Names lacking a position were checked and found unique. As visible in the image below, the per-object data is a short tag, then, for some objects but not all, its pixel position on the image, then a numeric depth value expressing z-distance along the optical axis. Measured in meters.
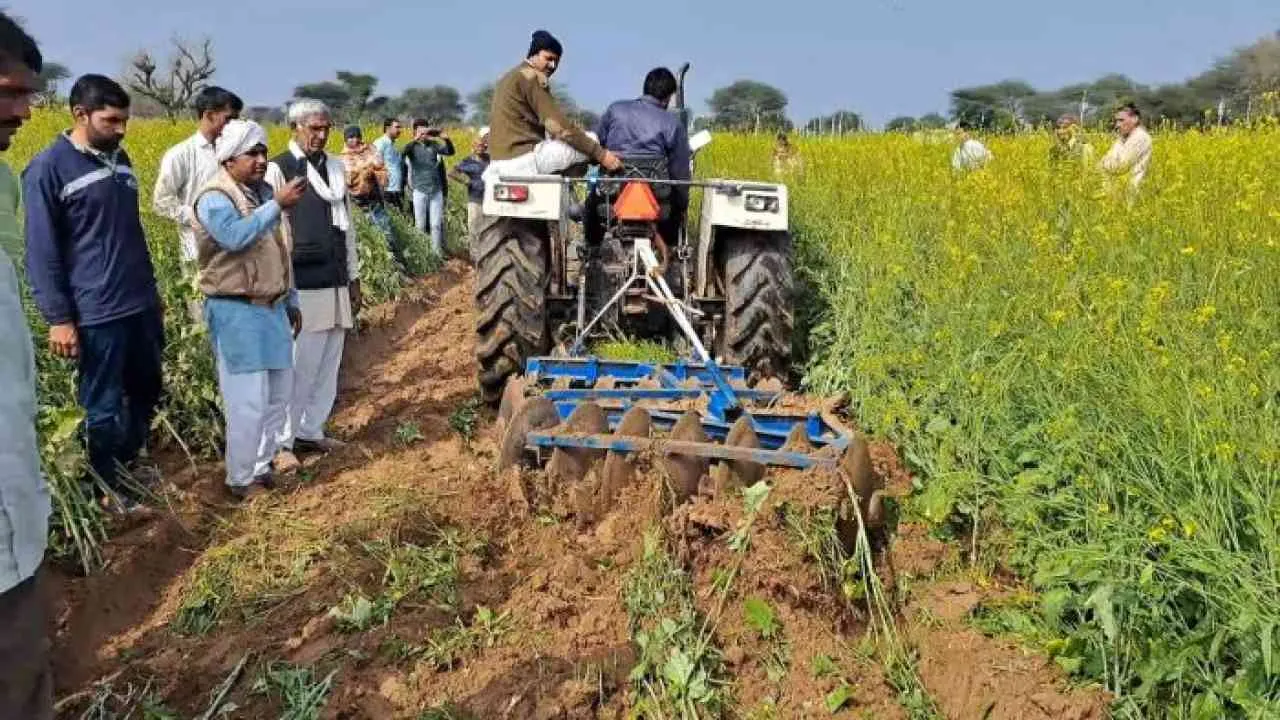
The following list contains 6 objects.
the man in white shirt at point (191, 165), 4.88
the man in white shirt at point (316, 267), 4.92
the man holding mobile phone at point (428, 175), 11.43
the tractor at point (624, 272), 5.04
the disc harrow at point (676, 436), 3.31
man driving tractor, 5.24
